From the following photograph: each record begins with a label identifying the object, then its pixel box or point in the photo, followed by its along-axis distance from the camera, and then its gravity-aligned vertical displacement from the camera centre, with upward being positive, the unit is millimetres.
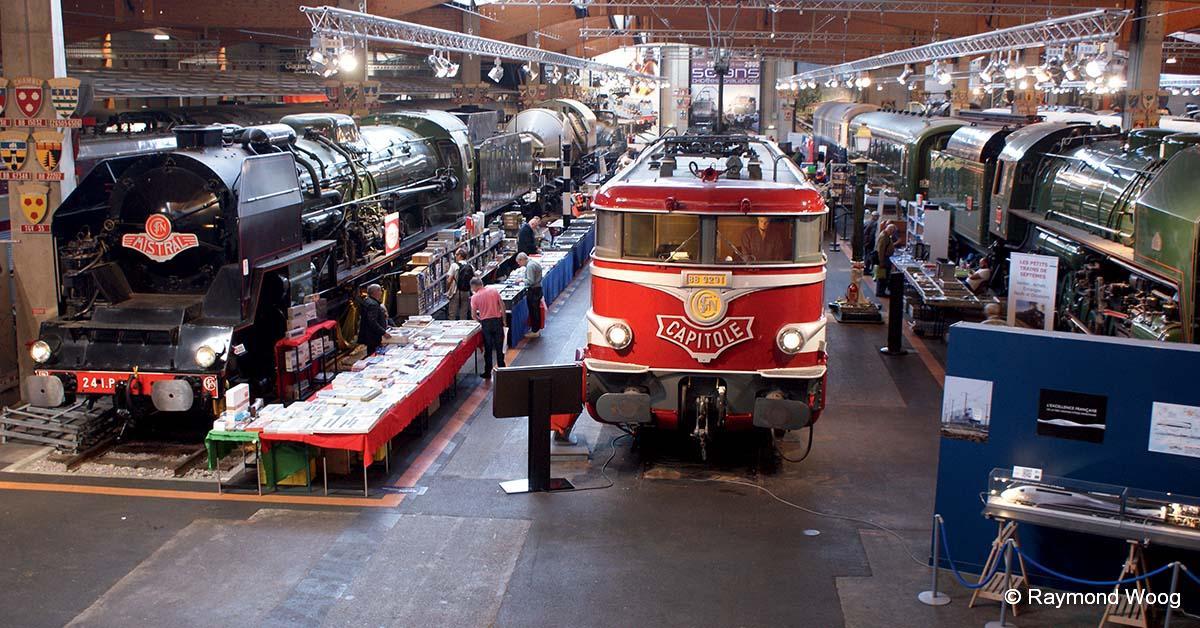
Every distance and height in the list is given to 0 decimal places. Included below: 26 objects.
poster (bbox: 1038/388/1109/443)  7559 -1899
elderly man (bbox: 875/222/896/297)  19531 -1849
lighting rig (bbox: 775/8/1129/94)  18266 +2129
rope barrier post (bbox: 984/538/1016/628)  7336 -3102
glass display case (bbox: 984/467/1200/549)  6988 -2446
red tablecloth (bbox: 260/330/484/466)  9617 -2685
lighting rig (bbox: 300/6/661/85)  14672 +1970
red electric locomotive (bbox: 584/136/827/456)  10062 -1524
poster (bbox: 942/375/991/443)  7855 -1929
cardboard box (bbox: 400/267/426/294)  15086 -1920
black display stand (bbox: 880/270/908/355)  15109 -2382
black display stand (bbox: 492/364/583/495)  9891 -2386
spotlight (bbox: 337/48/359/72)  14915 +1270
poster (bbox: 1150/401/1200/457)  7309 -1922
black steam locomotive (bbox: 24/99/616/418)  10742 -1377
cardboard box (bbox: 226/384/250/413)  10156 -2471
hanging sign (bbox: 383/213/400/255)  15477 -1252
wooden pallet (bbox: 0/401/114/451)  10844 -2959
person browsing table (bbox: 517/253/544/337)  16188 -2177
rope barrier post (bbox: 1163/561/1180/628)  6861 -2815
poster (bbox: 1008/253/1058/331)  12461 -1638
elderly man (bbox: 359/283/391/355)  13172 -2187
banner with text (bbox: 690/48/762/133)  44681 +1394
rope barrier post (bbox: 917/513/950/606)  7684 -3297
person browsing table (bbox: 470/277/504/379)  13547 -2128
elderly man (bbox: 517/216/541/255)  20141 -1725
